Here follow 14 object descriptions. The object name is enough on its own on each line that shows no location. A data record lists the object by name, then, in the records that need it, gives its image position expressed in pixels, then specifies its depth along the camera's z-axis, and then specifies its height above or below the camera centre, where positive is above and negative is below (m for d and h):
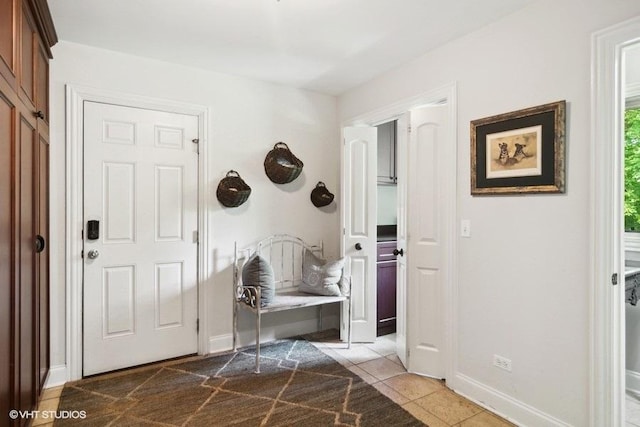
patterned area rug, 2.10 -1.24
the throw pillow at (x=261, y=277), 2.83 -0.53
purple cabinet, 3.55 -0.79
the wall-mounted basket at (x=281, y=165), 3.26 +0.44
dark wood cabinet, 1.43 +0.04
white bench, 2.94 -0.63
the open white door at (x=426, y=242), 2.58 -0.23
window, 2.60 +0.28
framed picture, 1.90 +0.36
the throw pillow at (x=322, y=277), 3.17 -0.60
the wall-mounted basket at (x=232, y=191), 3.02 +0.17
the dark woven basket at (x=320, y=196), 3.55 +0.16
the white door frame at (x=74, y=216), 2.53 -0.04
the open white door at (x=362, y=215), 3.35 -0.03
